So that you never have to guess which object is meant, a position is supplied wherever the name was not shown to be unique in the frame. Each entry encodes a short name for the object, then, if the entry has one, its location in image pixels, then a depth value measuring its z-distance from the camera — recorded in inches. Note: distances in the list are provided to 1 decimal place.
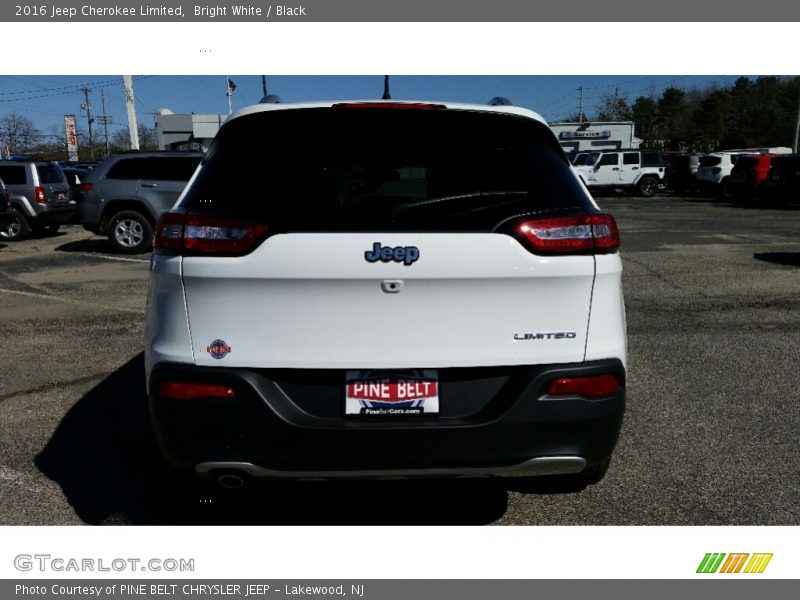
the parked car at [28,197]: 586.9
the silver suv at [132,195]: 501.0
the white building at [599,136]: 1521.9
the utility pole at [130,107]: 1042.2
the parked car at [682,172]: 1154.0
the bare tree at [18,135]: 3149.6
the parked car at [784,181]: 837.8
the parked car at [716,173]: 1038.4
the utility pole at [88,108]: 3847.4
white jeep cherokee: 92.4
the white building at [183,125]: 2151.8
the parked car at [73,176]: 765.9
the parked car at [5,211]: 513.1
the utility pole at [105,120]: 4078.5
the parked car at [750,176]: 916.0
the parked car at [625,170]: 1150.3
